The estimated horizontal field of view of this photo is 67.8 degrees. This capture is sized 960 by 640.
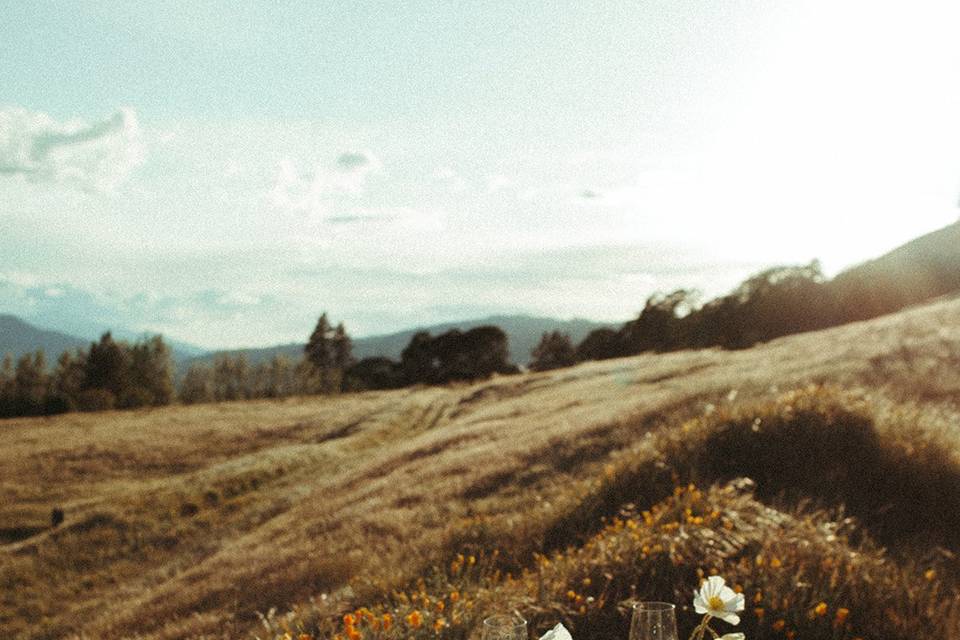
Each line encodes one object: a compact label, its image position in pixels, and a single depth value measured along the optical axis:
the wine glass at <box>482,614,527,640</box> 2.13
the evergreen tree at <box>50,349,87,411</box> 85.43
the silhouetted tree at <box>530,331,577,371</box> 99.13
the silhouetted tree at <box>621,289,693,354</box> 88.12
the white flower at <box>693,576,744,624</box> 2.05
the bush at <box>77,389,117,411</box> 76.75
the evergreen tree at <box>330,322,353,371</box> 112.75
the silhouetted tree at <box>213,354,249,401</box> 107.04
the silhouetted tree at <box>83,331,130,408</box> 87.06
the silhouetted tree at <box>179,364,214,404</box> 100.06
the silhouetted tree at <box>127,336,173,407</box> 93.01
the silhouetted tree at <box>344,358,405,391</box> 107.77
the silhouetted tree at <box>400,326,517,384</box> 98.38
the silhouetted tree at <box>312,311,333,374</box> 108.31
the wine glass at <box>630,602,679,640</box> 2.03
